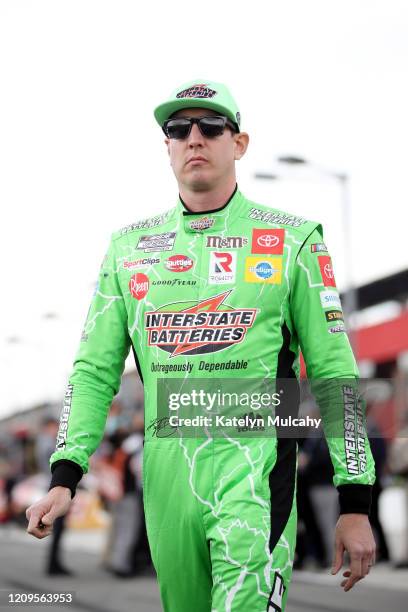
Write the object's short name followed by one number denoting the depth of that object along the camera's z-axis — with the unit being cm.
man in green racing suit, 624
